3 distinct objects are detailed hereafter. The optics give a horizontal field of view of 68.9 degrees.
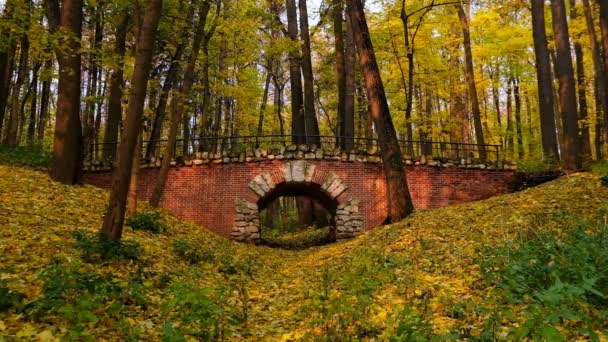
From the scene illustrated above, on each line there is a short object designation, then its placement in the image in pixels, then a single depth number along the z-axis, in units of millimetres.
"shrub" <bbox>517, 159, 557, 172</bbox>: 15086
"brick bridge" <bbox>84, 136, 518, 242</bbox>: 14469
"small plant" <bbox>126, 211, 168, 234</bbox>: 9609
